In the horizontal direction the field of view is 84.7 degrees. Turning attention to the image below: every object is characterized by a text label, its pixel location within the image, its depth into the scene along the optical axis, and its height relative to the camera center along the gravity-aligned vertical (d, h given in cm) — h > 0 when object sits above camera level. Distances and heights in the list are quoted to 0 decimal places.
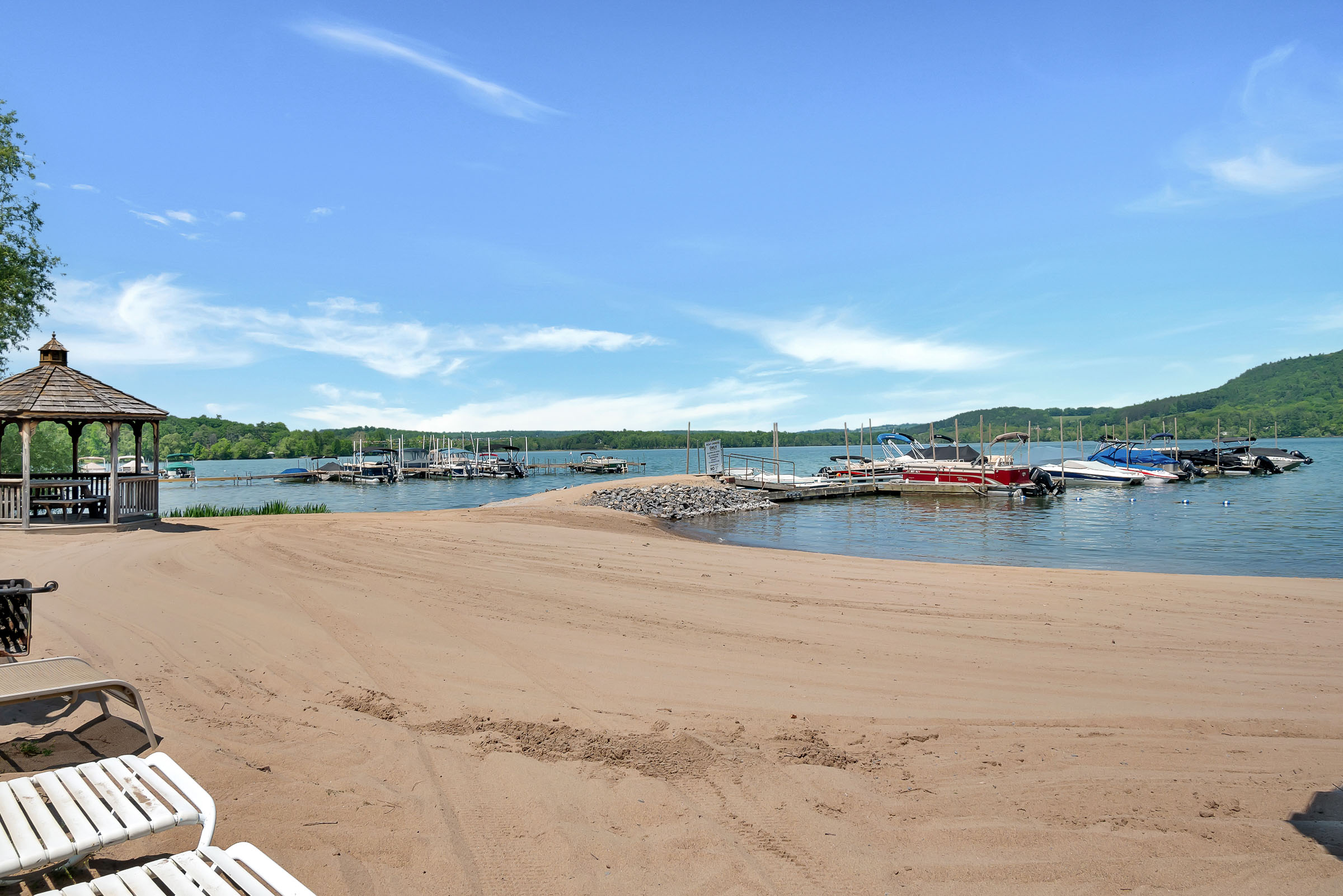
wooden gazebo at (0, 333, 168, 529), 1418 +34
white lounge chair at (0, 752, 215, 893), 233 -120
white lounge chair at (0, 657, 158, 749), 325 -101
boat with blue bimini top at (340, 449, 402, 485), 6481 -113
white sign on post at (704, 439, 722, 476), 4553 -19
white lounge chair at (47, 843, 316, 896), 217 -125
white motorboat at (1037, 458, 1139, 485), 4262 -149
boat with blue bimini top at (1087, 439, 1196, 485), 4462 -97
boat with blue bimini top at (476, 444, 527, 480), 6925 -105
